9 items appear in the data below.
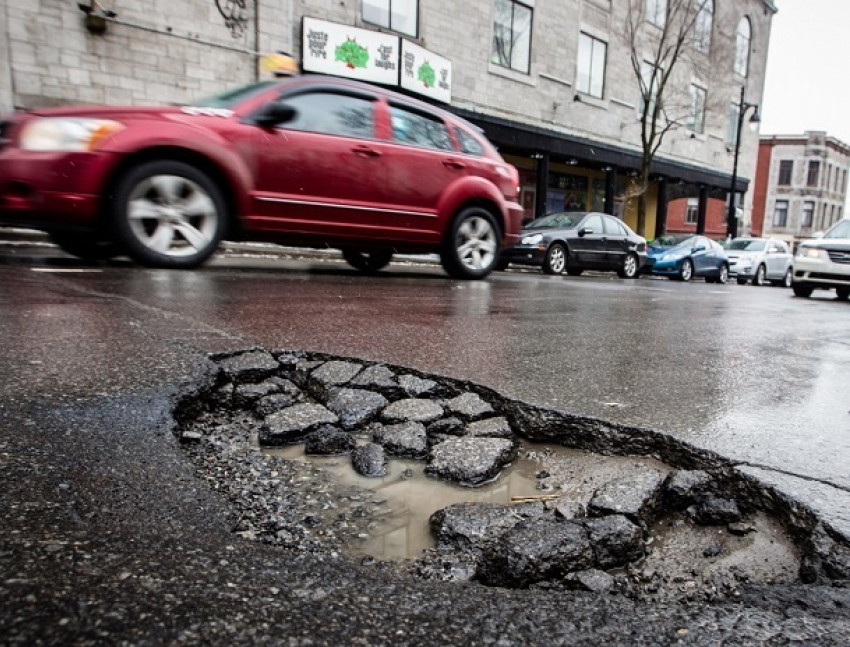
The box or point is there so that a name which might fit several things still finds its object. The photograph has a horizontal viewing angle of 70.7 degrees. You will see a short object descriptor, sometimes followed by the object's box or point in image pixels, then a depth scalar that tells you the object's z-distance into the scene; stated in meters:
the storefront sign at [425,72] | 14.09
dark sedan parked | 12.08
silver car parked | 18.33
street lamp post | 25.59
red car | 4.41
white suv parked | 10.89
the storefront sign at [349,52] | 12.86
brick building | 53.78
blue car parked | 15.93
